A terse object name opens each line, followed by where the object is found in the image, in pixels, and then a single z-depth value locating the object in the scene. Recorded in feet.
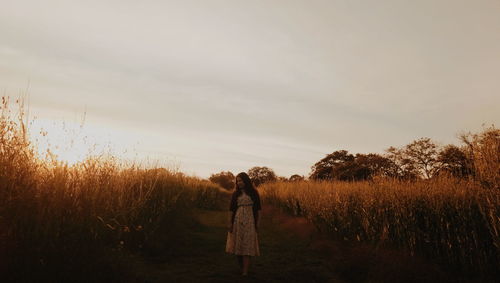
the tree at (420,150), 106.22
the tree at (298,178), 80.60
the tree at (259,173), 198.28
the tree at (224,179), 186.35
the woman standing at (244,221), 23.52
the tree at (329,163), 122.01
